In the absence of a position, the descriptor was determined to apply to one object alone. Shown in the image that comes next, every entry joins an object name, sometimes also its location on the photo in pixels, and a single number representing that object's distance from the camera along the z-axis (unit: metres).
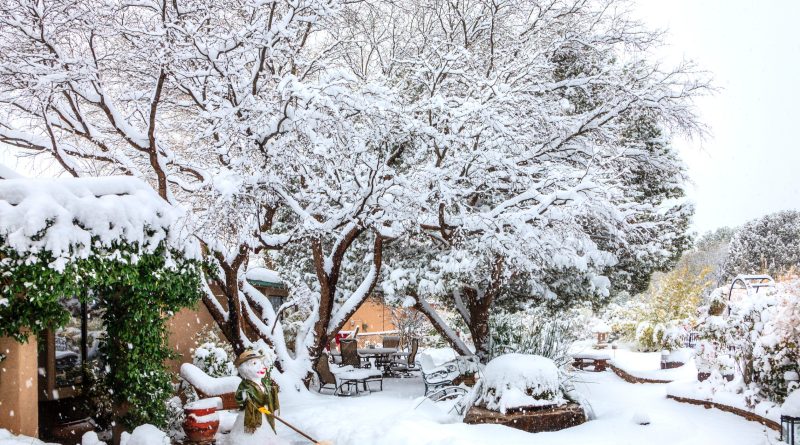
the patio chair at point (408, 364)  15.53
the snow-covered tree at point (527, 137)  9.65
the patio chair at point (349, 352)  14.55
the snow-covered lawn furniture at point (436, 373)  10.71
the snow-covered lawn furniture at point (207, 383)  8.25
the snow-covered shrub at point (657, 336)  12.73
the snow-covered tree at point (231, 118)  7.92
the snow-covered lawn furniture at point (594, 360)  15.95
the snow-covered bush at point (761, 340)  7.30
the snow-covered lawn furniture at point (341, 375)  12.16
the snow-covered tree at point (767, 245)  38.69
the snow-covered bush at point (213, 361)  9.77
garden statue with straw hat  6.18
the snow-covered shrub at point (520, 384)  7.20
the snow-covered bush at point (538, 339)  8.28
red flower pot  7.23
